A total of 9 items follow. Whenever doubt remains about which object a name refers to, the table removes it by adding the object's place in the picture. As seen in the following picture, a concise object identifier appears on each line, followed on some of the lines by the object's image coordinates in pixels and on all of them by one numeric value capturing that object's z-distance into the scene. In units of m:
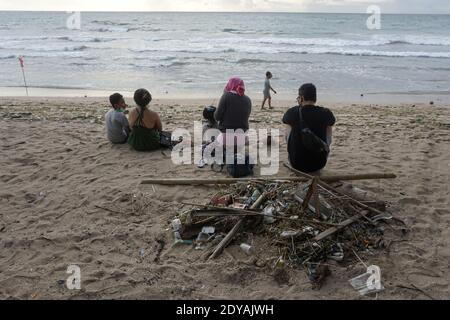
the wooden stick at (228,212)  3.84
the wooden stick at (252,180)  4.33
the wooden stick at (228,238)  3.60
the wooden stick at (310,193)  3.73
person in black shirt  4.58
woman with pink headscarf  5.48
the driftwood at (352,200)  4.01
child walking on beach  10.68
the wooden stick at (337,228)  3.52
